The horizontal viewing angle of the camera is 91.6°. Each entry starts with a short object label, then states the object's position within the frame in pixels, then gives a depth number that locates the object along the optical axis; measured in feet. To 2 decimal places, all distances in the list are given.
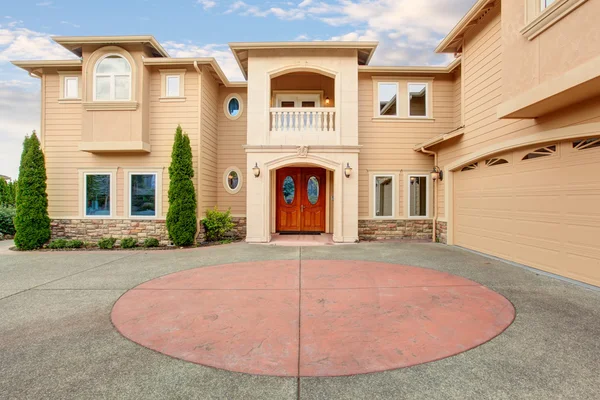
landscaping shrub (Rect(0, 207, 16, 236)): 35.78
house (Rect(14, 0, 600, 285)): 24.97
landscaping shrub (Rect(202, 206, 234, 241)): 30.22
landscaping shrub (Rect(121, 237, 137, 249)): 28.25
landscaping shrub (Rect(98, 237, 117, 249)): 27.84
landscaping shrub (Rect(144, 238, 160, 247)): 28.73
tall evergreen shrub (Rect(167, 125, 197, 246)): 27.99
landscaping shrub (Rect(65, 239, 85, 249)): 28.12
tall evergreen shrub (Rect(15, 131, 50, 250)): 27.32
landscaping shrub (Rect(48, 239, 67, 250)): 28.09
